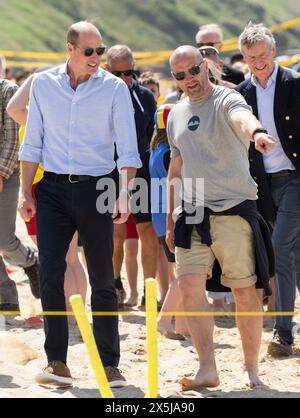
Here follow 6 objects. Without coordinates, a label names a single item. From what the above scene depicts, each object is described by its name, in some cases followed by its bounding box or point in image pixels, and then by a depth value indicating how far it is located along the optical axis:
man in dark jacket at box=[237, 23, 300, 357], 13.06
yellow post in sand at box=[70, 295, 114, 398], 9.55
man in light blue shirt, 11.49
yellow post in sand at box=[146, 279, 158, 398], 9.46
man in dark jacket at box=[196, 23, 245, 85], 17.41
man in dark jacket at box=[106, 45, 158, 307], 15.53
